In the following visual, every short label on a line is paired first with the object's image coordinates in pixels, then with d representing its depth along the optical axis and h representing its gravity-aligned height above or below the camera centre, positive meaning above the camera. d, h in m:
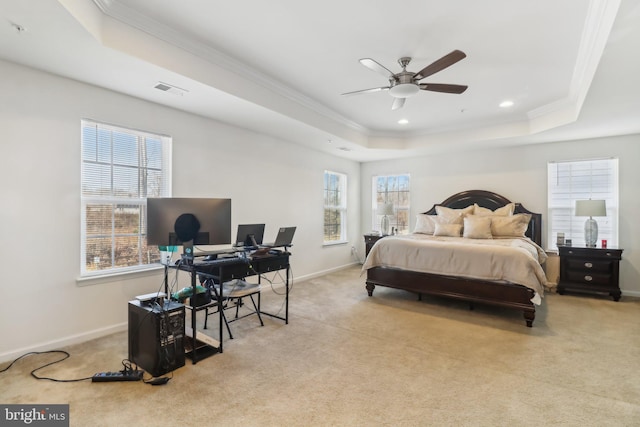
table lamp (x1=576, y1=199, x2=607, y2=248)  4.53 +0.05
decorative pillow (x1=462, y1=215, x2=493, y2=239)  4.81 -0.18
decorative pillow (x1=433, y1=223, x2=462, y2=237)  5.19 -0.24
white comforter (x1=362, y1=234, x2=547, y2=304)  3.41 -0.53
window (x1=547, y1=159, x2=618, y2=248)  4.86 +0.37
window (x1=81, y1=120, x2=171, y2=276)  3.06 +0.25
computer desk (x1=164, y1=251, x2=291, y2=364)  2.62 -0.52
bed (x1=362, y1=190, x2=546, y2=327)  3.43 -0.68
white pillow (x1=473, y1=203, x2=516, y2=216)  5.25 +0.09
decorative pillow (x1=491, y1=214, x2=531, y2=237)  4.89 -0.16
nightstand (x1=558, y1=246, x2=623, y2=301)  4.41 -0.79
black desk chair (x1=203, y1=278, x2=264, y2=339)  2.99 -0.75
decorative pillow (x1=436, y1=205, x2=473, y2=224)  5.46 +0.03
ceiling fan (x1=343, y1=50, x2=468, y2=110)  2.69 +1.26
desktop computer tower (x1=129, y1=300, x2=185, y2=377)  2.34 -0.94
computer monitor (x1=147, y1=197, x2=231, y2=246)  2.62 -0.05
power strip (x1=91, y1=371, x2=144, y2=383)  2.24 -1.17
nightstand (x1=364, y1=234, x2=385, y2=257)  6.21 -0.47
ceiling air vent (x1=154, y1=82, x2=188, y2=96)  3.03 +1.26
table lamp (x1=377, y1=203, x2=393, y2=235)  6.29 +0.05
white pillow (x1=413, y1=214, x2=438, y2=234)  5.68 -0.15
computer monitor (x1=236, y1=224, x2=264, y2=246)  3.28 -0.21
